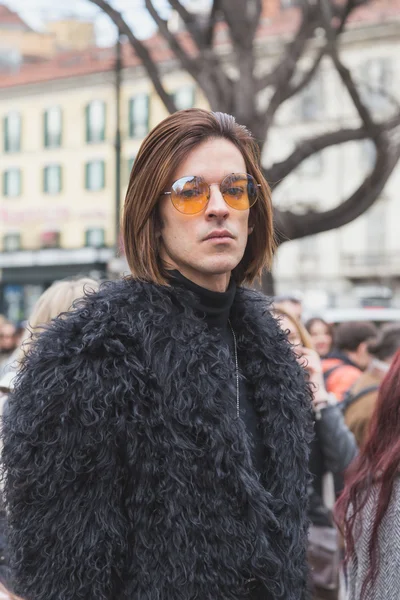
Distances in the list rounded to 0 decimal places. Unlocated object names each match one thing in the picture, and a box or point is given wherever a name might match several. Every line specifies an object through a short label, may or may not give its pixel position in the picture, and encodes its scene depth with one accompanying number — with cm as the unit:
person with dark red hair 227
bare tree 686
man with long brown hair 176
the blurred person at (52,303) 321
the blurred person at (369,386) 462
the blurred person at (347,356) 613
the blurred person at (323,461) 407
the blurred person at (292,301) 532
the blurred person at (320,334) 720
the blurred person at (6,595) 150
